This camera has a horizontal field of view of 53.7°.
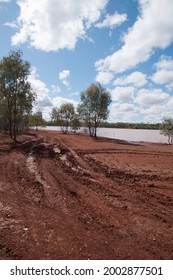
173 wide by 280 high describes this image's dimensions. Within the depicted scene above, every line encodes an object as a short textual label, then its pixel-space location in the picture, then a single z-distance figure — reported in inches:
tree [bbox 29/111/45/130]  2119.2
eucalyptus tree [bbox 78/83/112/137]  1365.3
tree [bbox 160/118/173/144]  1467.1
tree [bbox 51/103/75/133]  2020.9
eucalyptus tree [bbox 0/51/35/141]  767.5
